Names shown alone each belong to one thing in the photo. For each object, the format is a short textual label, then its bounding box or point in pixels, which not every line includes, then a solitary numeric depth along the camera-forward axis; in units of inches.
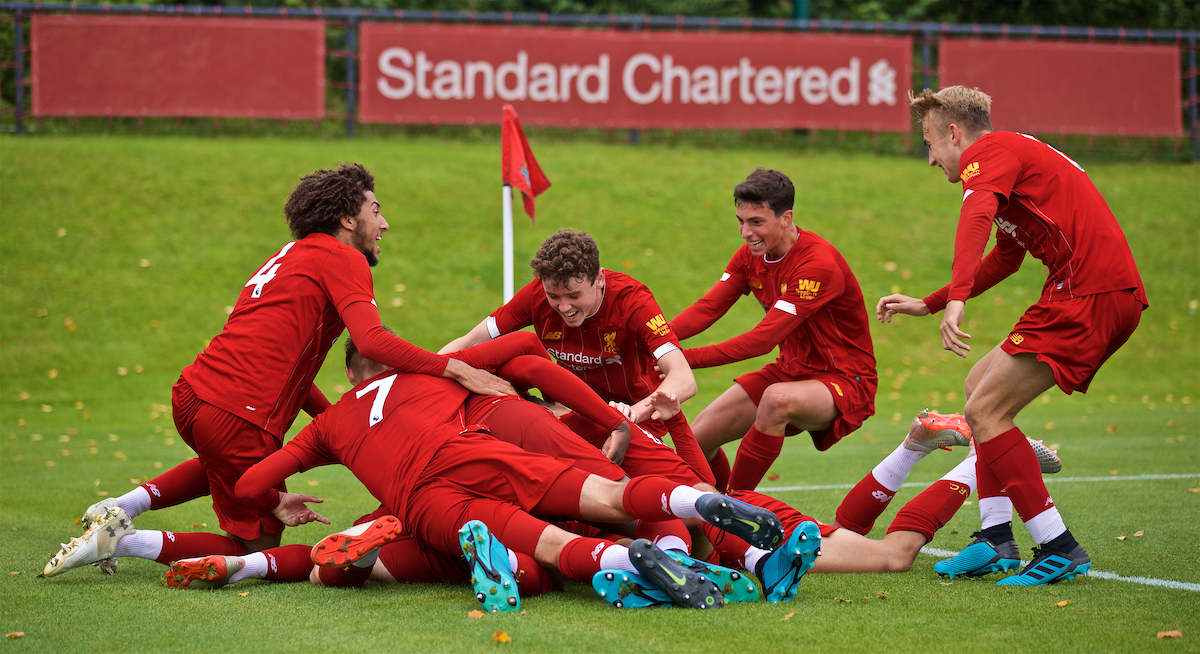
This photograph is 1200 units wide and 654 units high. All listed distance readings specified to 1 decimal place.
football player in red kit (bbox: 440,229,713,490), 358.0
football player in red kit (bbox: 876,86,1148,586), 315.3
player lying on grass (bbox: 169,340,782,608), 271.1
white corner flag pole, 536.4
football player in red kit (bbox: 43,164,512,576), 353.1
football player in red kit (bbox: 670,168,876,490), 422.6
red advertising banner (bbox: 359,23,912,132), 1274.6
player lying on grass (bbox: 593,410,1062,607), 284.2
